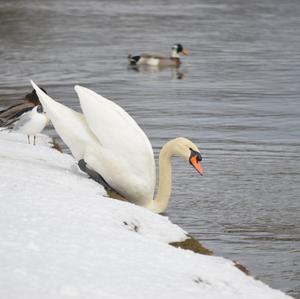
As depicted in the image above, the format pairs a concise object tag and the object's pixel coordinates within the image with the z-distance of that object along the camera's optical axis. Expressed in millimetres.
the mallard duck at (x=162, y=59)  32156
